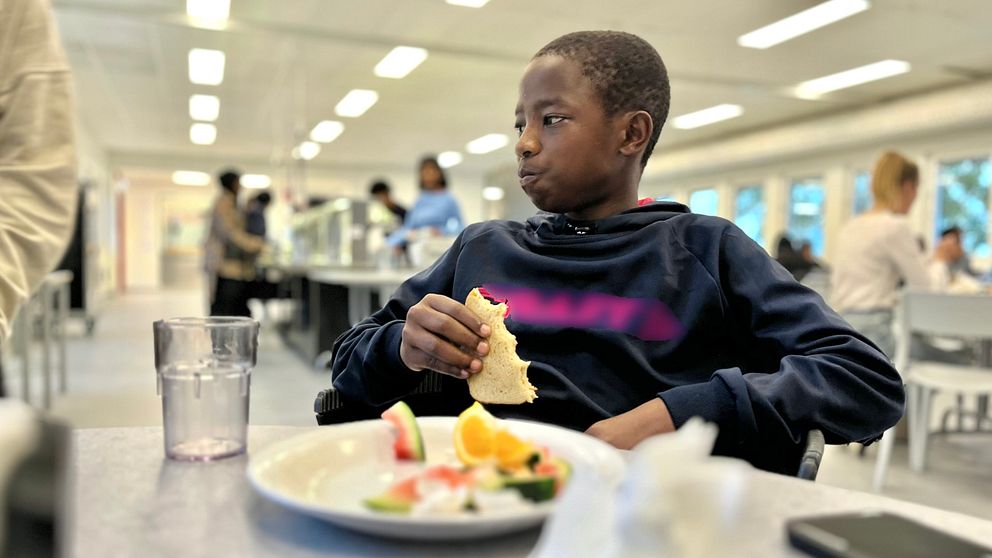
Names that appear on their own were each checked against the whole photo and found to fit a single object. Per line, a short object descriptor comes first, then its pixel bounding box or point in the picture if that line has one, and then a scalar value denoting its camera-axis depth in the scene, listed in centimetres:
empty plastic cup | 65
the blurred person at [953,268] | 479
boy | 83
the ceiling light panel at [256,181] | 1571
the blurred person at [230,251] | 584
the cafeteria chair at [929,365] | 292
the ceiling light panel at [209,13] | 573
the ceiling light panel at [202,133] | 1161
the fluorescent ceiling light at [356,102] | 898
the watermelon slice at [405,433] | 61
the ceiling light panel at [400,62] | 702
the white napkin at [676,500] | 33
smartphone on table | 43
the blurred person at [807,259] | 710
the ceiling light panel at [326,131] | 1112
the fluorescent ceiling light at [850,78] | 710
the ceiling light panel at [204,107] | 938
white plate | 44
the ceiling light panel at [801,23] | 540
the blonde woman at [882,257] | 334
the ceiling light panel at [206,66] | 722
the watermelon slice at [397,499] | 46
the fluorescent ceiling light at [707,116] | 954
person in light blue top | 542
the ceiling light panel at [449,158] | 1388
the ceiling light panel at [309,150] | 1322
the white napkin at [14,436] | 30
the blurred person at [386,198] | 710
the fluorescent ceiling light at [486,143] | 1204
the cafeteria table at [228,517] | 45
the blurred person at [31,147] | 86
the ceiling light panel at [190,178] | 1656
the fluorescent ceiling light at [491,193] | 1684
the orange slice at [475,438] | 54
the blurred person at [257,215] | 674
